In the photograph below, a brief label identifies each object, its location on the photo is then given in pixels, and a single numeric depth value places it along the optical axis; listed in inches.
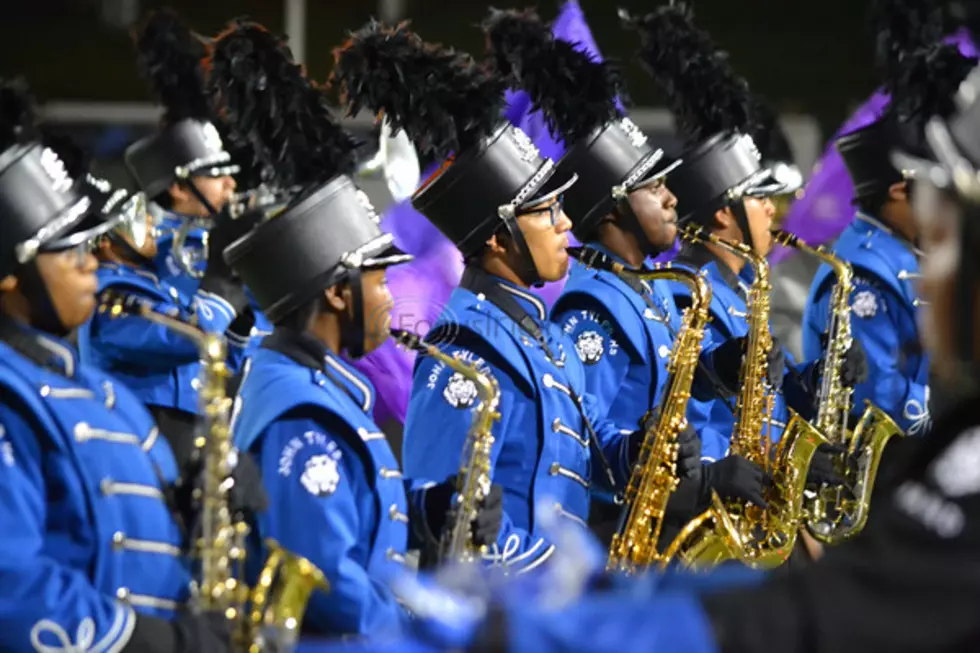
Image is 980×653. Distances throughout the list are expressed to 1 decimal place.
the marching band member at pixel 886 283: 518.0
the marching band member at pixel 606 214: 422.3
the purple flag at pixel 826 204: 685.3
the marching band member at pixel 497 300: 349.4
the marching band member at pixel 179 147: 601.6
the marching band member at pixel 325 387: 281.4
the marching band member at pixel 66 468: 238.4
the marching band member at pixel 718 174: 496.4
